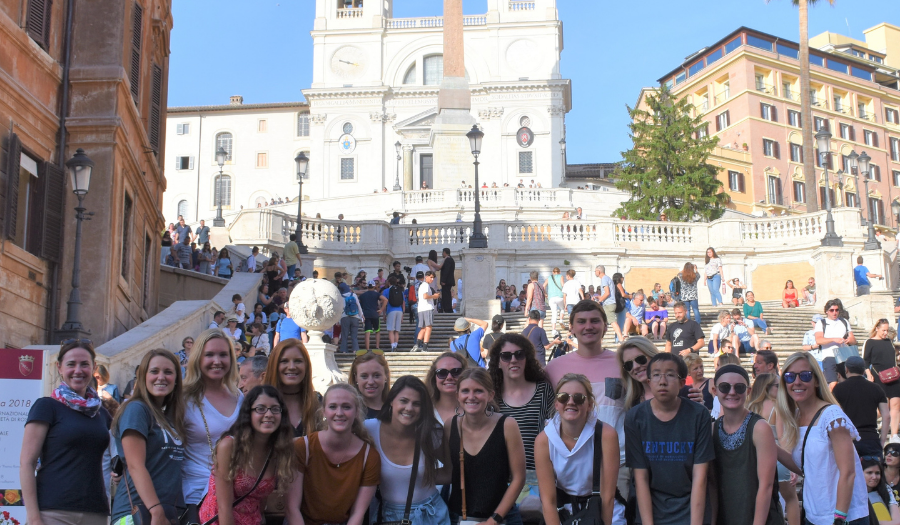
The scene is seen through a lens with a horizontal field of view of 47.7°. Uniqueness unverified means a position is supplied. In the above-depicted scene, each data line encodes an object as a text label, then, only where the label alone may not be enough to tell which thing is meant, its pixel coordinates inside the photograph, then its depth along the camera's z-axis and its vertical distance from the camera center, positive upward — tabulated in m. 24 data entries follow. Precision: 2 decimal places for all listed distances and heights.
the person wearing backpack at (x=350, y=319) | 16.31 +0.85
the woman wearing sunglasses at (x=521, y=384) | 6.57 -0.09
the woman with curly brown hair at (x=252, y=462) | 5.59 -0.49
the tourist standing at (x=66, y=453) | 5.82 -0.45
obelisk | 41.53 +9.63
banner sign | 7.45 -0.19
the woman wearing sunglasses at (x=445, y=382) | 6.54 -0.07
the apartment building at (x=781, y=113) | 64.25 +17.03
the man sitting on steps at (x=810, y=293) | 24.58 +1.78
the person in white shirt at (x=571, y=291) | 18.62 +1.42
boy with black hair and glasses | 5.93 -0.47
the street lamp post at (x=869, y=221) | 26.50 +3.85
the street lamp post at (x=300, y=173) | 25.66 +5.32
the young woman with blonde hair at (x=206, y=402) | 6.04 -0.18
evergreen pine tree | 45.28 +9.00
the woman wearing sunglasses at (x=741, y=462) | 5.87 -0.55
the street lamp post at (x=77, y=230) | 12.23 +1.77
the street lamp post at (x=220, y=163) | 32.28 +7.05
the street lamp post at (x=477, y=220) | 22.50 +3.35
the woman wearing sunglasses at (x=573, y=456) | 5.95 -0.50
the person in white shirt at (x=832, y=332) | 13.70 +0.47
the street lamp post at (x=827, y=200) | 24.45 +4.23
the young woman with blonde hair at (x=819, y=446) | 6.09 -0.48
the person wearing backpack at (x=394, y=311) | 17.05 +1.01
